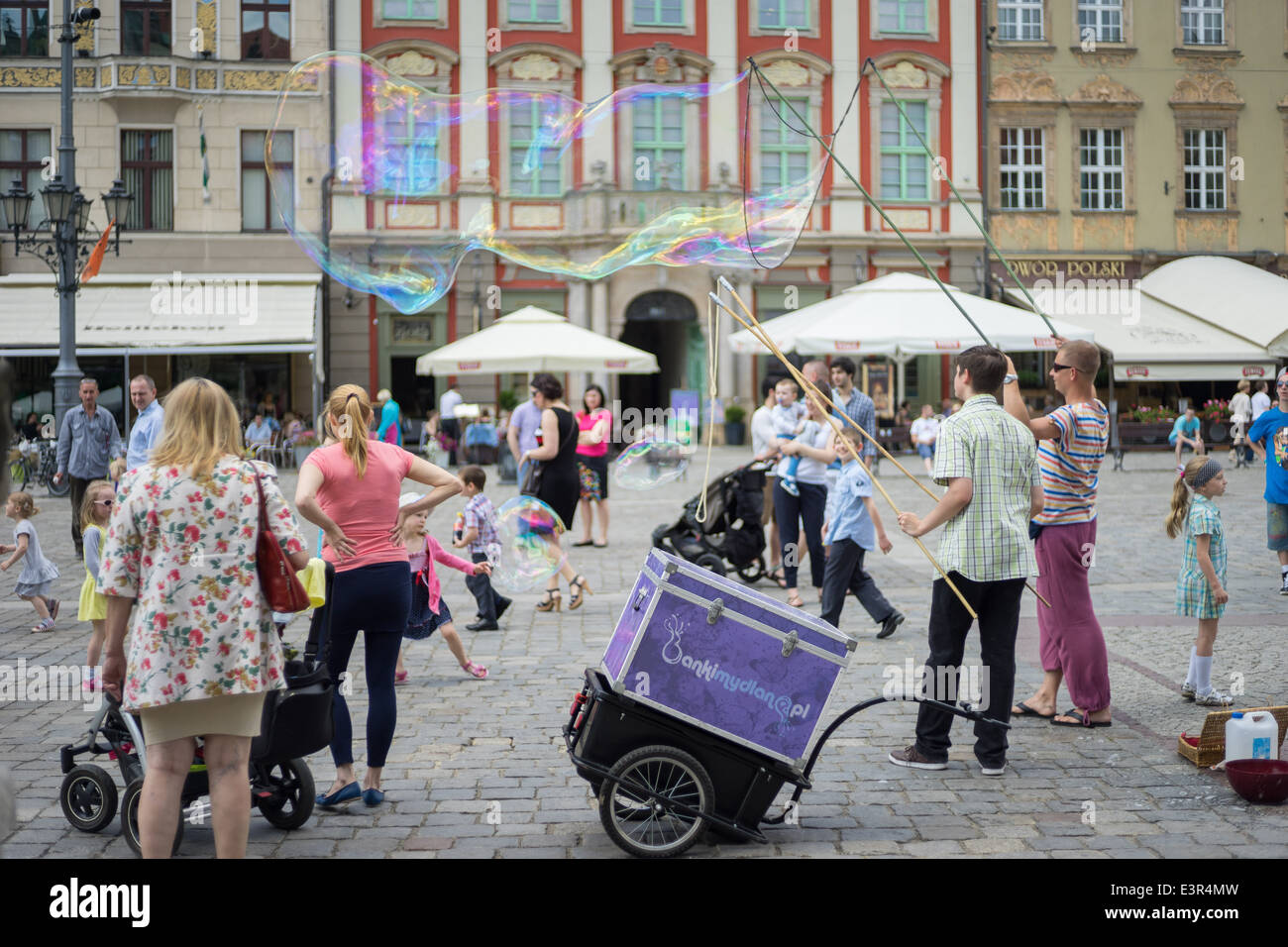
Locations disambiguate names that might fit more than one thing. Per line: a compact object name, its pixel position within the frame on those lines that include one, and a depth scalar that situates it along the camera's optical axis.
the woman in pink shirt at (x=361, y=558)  5.29
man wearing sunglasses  6.52
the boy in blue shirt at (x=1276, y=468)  10.36
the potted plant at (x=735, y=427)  31.08
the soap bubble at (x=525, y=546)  9.01
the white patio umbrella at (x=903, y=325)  19.66
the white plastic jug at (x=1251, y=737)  5.47
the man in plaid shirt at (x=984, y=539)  5.71
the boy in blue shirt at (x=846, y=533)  8.43
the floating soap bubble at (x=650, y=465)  13.23
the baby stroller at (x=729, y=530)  11.41
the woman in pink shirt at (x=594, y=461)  14.04
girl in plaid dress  6.95
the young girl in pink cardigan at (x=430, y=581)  7.34
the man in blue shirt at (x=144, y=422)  10.30
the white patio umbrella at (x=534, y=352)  20.83
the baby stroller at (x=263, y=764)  4.76
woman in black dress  10.28
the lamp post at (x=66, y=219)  15.94
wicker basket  5.73
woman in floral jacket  4.05
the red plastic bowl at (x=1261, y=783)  5.21
